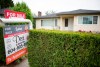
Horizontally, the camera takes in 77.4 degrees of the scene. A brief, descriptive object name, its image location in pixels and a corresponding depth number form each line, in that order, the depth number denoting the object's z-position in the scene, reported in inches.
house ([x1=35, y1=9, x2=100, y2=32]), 400.6
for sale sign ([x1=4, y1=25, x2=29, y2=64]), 89.2
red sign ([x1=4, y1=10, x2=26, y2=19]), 96.1
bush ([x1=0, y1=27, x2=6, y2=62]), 131.9
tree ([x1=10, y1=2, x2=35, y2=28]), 279.2
